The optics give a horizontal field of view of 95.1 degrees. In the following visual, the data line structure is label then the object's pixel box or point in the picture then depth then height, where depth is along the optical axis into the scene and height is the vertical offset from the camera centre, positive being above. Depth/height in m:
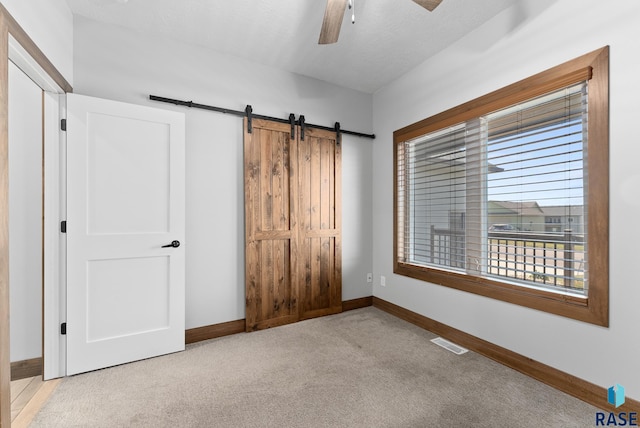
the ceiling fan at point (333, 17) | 1.75 +1.25
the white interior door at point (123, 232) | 2.21 -0.15
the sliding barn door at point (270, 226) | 3.00 -0.13
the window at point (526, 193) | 1.84 +0.17
